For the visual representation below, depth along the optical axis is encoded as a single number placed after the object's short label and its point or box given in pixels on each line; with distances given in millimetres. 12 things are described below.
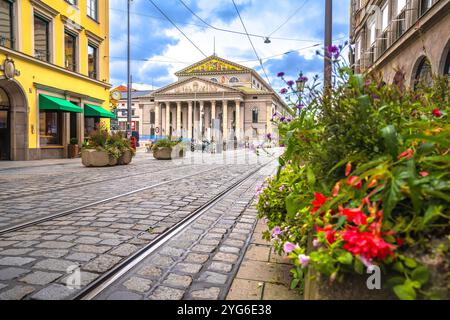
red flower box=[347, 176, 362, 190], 1444
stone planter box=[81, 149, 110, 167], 12398
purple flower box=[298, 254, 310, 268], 1390
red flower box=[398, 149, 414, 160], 1477
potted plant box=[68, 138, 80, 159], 18625
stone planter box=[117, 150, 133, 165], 13719
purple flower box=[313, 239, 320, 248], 1477
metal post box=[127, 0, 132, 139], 23789
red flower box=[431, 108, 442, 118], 1804
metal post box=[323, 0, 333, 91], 9078
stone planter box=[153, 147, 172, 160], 18078
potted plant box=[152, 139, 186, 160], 18109
